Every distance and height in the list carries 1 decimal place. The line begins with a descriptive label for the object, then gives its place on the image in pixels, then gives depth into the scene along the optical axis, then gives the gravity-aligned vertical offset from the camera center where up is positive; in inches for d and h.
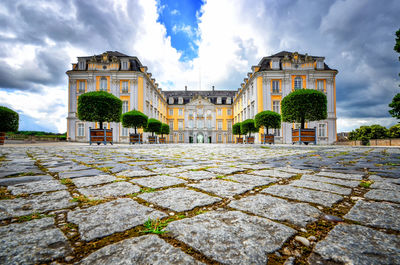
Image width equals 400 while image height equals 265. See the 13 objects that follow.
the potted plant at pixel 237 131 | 942.1 +25.3
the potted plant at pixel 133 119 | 624.1 +58.6
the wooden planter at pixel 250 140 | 811.1 -19.1
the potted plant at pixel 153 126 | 770.2 +43.3
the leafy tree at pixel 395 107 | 366.9 +57.8
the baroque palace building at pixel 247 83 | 954.1 +286.4
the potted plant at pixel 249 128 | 782.5 +34.3
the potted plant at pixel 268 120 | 626.5 +53.7
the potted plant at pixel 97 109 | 474.0 +70.9
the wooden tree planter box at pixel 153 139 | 819.3 -13.3
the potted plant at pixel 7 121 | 405.1 +36.3
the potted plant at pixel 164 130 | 995.9 +33.3
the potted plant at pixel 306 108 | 494.9 +74.9
